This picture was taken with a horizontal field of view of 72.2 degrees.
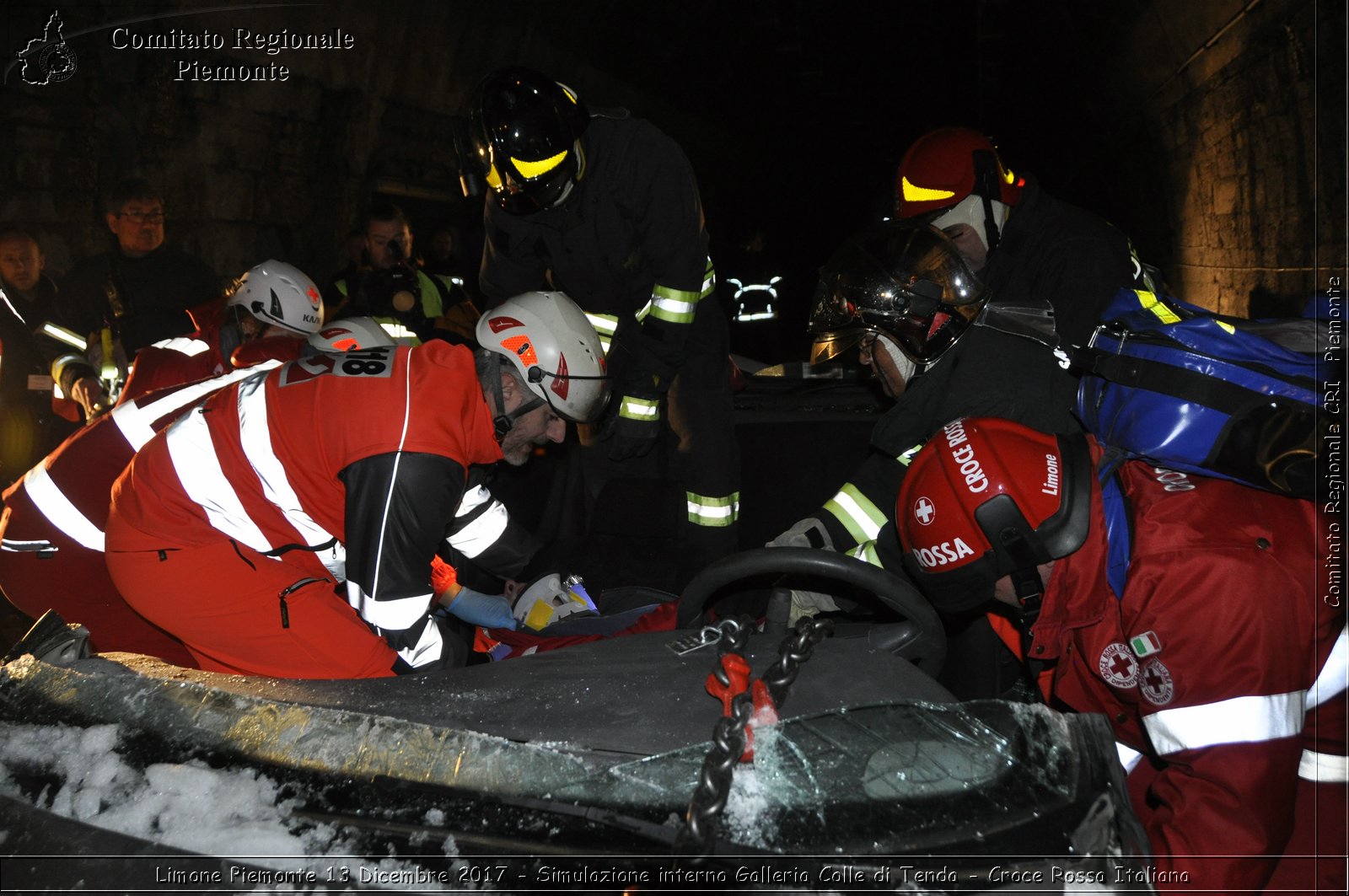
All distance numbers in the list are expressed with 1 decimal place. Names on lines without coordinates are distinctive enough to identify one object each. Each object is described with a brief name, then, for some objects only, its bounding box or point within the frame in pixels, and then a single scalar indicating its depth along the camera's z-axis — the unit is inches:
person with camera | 220.4
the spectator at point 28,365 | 195.5
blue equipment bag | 67.0
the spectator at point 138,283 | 204.5
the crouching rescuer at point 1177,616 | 61.9
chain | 46.2
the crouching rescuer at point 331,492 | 89.6
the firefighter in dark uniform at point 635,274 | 149.1
